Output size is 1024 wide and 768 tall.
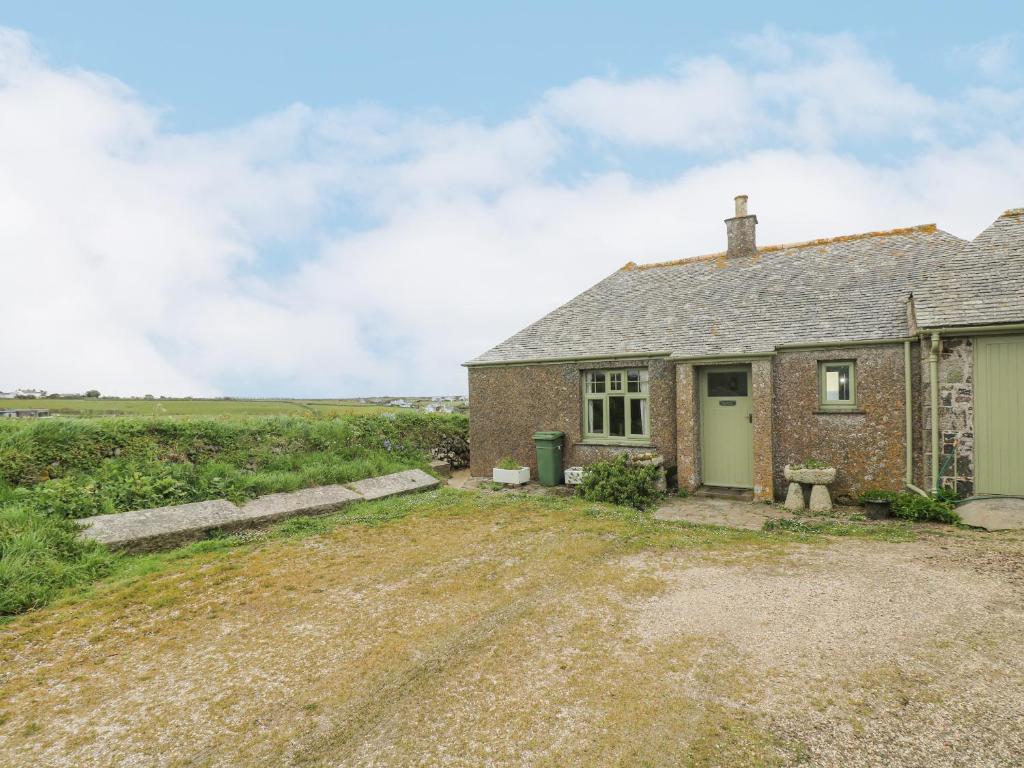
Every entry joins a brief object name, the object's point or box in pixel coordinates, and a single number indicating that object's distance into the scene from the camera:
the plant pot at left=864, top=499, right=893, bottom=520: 9.23
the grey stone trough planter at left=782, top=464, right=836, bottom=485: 9.76
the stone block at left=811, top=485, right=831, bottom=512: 9.75
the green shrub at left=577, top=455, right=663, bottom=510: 10.67
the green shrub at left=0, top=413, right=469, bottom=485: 8.34
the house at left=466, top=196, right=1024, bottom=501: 9.23
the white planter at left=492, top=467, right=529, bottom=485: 13.12
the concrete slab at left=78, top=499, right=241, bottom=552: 7.27
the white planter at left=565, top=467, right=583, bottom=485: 12.64
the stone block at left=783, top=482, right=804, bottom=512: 9.91
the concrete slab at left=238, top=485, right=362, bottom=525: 8.90
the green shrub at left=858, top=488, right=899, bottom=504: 9.52
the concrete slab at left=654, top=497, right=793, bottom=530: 9.11
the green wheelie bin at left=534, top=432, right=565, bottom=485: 13.04
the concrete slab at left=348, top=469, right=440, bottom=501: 11.11
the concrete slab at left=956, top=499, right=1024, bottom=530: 8.20
